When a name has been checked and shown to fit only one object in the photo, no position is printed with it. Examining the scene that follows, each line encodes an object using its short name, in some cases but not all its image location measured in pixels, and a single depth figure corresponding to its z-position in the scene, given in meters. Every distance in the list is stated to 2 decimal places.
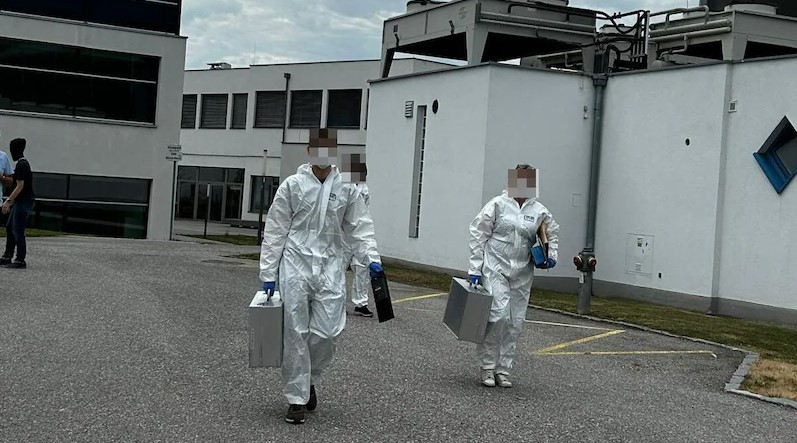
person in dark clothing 15.48
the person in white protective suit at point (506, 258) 9.38
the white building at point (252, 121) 50.50
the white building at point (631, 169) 17.73
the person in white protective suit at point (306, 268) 7.32
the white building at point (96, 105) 33.84
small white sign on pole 33.09
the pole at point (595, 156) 21.48
